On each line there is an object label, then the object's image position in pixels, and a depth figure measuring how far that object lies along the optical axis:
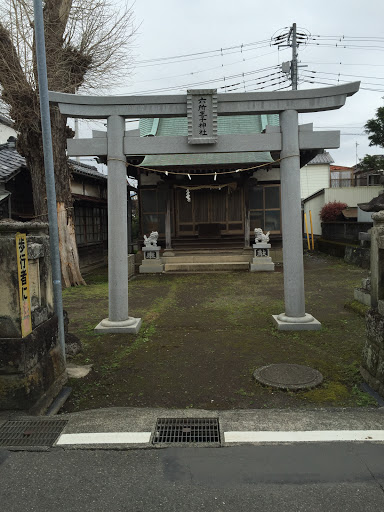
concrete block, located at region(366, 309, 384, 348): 4.07
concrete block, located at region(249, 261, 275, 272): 14.61
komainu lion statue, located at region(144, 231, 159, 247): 15.40
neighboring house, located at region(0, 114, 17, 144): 19.50
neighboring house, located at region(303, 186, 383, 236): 22.34
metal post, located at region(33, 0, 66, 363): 4.20
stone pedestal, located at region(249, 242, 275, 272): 14.64
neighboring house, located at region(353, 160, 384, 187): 25.19
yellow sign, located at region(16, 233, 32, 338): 3.58
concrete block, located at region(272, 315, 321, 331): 6.71
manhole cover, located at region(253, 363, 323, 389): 4.41
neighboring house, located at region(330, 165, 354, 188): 32.44
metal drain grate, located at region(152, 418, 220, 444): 3.07
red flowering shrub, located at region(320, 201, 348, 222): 21.78
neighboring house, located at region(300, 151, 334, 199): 31.57
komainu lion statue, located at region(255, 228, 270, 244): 14.96
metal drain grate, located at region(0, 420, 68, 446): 3.06
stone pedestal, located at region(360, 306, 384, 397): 4.07
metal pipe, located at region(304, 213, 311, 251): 23.02
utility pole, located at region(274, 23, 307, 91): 22.36
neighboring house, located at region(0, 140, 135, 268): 12.43
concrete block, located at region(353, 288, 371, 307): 7.83
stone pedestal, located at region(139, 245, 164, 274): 15.28
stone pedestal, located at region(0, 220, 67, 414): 3.55
